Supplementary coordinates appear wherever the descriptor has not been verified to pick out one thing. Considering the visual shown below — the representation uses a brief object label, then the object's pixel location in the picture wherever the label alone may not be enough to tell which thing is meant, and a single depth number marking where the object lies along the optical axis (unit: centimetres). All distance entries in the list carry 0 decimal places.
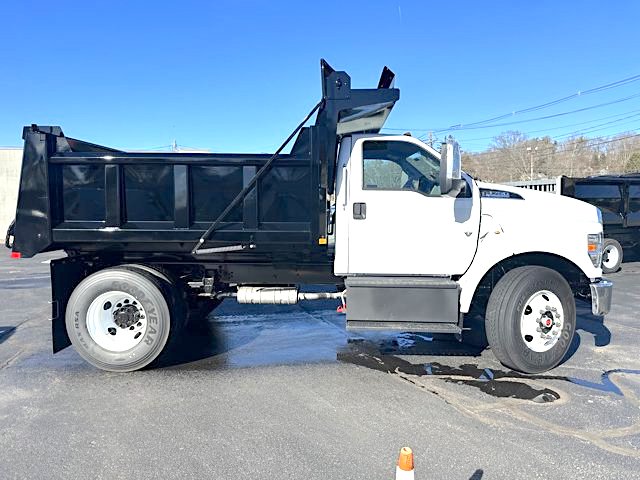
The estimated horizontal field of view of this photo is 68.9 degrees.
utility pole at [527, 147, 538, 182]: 6739
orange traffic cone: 202
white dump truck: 490
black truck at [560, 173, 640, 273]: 1264
